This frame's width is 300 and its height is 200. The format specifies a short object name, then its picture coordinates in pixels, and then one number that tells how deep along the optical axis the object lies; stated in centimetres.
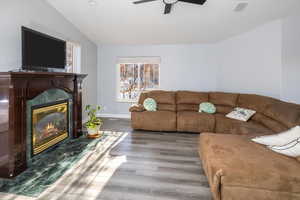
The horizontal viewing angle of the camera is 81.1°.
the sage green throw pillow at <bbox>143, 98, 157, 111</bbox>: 438
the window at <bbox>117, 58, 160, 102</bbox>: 554
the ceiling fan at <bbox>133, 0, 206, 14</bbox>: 250
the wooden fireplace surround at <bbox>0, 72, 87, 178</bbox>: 210
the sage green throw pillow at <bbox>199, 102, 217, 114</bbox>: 428
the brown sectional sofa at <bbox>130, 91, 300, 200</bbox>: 151
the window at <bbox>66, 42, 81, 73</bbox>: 430
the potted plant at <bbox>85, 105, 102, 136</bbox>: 357
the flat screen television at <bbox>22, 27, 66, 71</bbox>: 254
